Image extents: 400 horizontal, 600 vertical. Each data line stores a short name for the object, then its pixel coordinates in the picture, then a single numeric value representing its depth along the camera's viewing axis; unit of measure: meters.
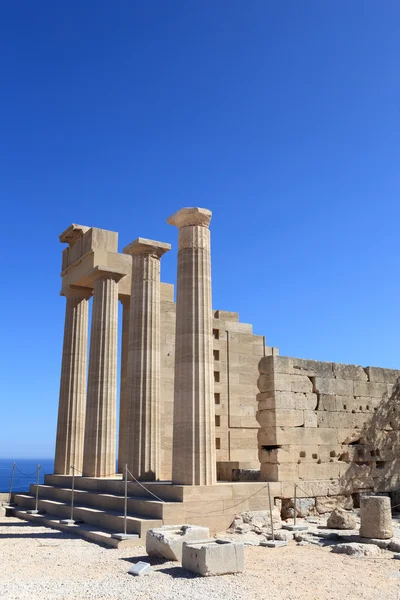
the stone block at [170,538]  11.89
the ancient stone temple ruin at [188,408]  16.56
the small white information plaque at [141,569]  10.85
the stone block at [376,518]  13.98
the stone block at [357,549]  12.80
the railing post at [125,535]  13.78
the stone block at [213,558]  10.63
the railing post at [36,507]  20.22
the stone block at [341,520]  16.03
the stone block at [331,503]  18.73
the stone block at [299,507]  17.78
